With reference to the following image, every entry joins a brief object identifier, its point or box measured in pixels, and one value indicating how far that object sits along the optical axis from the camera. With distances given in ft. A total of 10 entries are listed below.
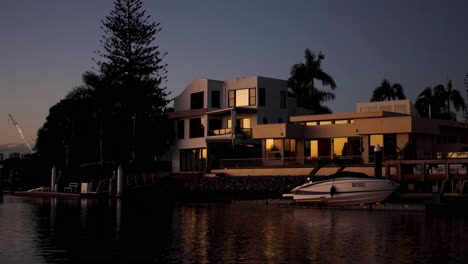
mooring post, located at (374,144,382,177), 124.46
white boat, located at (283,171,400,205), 112.78
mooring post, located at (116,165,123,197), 161.89
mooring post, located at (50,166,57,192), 188.45
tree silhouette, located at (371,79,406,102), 287.89
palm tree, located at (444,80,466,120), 288.92
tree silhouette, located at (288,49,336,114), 255.09
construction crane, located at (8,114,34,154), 359.97
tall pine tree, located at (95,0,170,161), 212.02
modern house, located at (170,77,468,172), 163.32
